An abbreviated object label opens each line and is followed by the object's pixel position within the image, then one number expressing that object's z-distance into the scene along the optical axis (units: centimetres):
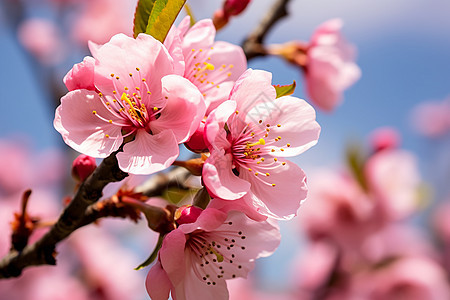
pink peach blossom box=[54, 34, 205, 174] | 39
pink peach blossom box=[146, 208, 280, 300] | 39
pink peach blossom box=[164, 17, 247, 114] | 41
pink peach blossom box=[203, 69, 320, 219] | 39
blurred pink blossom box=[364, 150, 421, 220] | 174
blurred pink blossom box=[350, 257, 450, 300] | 195
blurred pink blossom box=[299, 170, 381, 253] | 191
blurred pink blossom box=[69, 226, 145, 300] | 206
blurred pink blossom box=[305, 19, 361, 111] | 51
